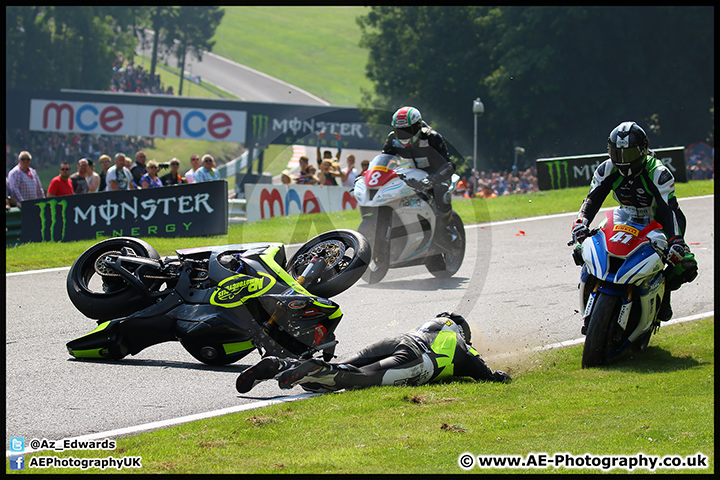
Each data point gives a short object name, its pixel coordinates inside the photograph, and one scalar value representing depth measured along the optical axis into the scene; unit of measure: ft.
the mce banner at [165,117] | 306.96
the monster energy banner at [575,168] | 142.72
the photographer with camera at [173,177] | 103.23
